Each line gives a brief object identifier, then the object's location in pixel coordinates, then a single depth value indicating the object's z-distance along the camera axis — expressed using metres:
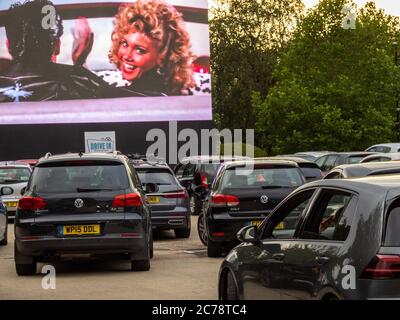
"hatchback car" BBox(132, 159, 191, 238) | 19.36
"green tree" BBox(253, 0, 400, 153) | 53.34
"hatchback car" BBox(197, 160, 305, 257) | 15.39
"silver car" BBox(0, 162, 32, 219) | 25.62
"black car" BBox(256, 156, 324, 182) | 21.11
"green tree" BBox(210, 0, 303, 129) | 77.06
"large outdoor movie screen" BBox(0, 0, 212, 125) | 52.78
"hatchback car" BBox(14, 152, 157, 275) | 13.27
